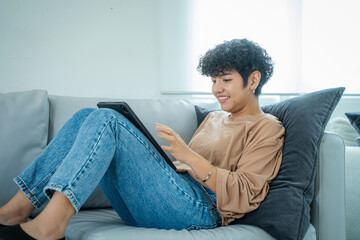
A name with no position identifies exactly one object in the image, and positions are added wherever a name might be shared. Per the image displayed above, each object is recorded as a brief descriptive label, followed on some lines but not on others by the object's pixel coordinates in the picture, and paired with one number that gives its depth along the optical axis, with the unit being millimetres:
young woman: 798
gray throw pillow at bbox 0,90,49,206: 1296
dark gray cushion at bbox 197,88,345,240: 959
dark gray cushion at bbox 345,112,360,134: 1537
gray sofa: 867
